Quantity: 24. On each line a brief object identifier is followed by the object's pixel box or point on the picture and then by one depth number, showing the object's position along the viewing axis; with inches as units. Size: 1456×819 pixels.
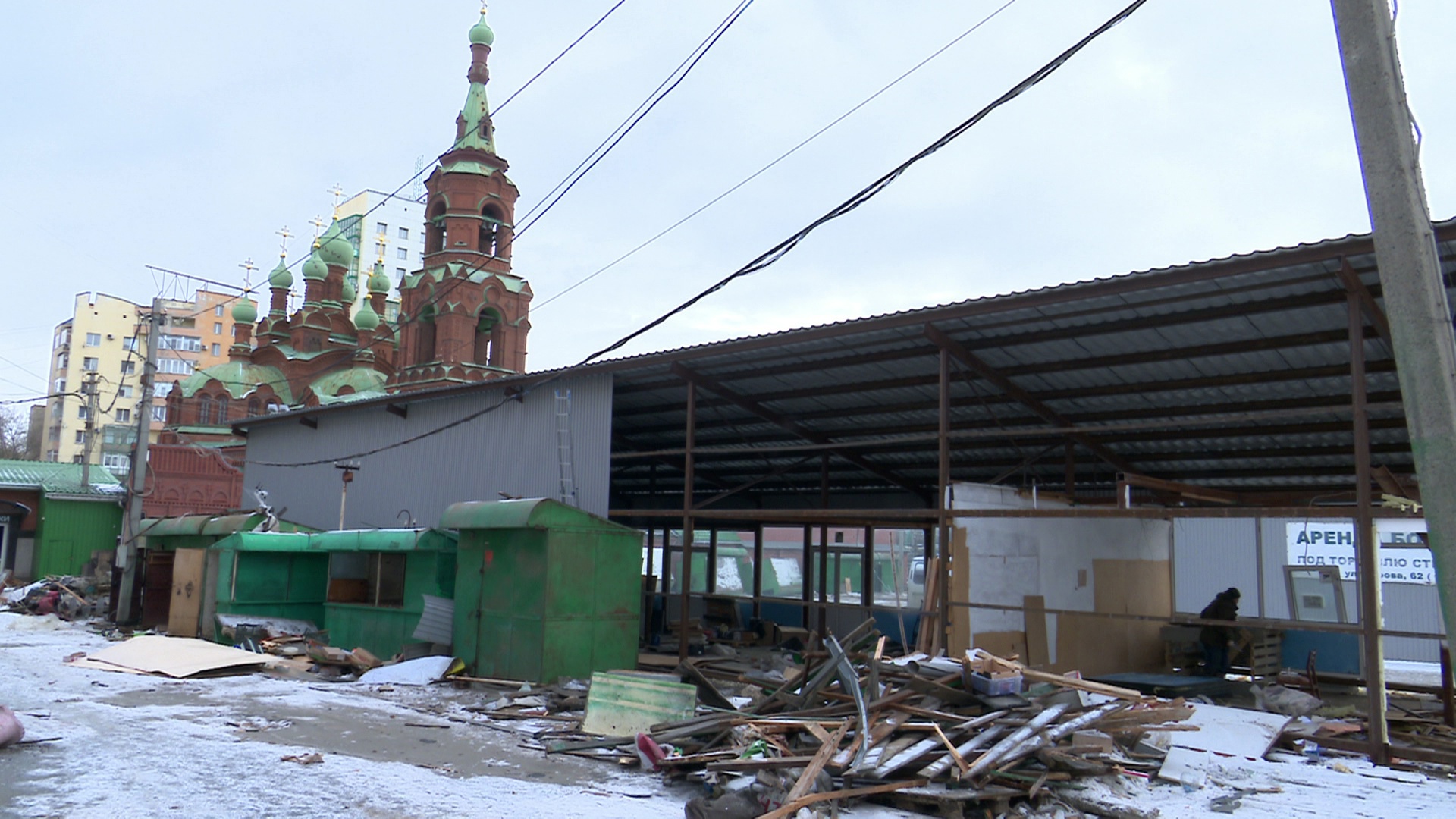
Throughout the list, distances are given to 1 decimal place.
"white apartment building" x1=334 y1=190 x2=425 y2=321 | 4173.2
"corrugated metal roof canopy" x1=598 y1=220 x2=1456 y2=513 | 451.5
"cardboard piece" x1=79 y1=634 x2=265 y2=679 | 599.8
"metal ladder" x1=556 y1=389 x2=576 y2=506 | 712.4
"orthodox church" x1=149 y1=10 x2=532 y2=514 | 1627.7
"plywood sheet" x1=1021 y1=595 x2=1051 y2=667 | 593.6
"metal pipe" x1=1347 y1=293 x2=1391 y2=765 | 380.5
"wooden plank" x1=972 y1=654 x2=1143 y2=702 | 375.6
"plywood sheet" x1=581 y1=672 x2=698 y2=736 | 419.2
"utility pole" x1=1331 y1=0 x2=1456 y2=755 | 157.5
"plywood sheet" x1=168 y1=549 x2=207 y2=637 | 776.3
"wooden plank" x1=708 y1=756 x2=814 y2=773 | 322.3
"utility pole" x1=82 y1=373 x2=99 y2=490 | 1392.5
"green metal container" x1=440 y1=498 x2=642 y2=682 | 561.3
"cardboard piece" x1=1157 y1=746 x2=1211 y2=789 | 342.3
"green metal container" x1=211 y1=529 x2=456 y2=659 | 641.0
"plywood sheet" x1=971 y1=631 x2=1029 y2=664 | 562.9
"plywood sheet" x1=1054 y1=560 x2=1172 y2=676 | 625.9
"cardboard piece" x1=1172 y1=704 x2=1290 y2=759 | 397.1
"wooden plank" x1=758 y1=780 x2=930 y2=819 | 286.8
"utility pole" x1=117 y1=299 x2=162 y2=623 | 879.1
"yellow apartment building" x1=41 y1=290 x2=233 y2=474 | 3673.7
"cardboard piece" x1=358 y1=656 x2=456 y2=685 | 577.9
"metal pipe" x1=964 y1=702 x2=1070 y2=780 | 307.9
